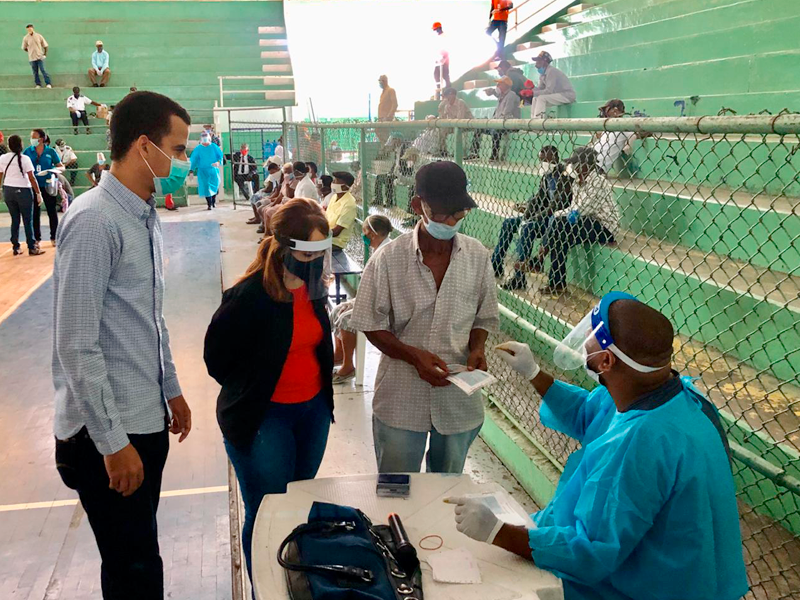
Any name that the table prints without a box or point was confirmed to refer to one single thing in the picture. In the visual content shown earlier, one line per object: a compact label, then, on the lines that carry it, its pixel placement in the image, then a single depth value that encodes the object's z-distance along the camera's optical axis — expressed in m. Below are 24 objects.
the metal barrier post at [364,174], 6.05
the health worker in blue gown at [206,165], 13.72
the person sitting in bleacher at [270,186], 11.16
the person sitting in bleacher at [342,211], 6.52
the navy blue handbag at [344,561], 1.48
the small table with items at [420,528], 1.56
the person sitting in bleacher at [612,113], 5.05
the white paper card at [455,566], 1.59
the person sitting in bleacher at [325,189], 7.25
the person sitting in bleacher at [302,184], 7.53
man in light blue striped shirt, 1.65
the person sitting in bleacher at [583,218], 3.82
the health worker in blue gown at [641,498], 1.41
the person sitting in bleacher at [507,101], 8.91
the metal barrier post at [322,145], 8.12
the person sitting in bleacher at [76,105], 16.80
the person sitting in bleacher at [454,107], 10.00
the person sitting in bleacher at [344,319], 4.49
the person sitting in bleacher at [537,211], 3.81
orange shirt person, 11.60
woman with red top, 2.25
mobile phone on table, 1.95
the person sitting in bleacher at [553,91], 7.82
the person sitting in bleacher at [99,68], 18.80
